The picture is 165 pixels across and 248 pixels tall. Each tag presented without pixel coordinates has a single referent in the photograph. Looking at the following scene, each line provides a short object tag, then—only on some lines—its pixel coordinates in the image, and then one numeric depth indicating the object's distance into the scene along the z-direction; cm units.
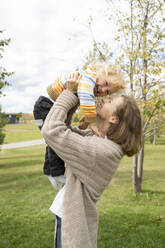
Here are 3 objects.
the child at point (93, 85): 168
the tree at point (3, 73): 929
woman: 170
